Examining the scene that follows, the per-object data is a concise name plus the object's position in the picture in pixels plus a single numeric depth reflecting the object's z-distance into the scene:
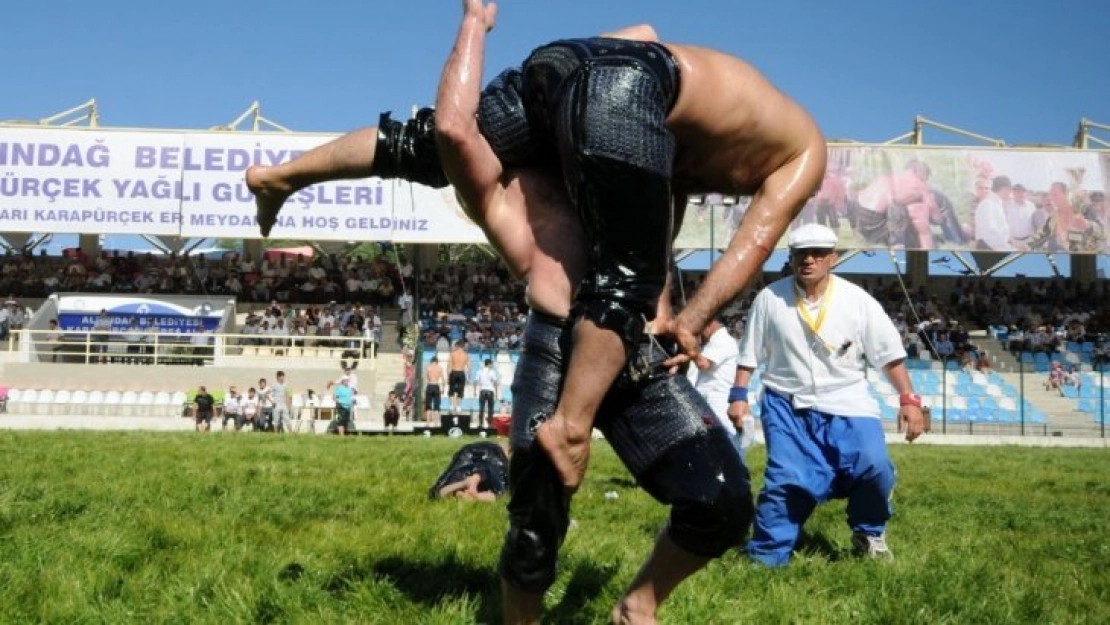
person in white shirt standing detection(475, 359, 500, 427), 23.78
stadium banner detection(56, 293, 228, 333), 32.47
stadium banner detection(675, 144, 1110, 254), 35.56
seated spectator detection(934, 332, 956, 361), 32.66
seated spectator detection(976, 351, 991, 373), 30.58
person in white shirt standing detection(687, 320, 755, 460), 9.55
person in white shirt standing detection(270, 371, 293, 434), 24.16
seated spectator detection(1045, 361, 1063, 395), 29.81
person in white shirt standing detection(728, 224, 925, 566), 5.46
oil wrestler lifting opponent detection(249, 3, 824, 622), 2.45
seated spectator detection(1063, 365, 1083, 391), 29.64
